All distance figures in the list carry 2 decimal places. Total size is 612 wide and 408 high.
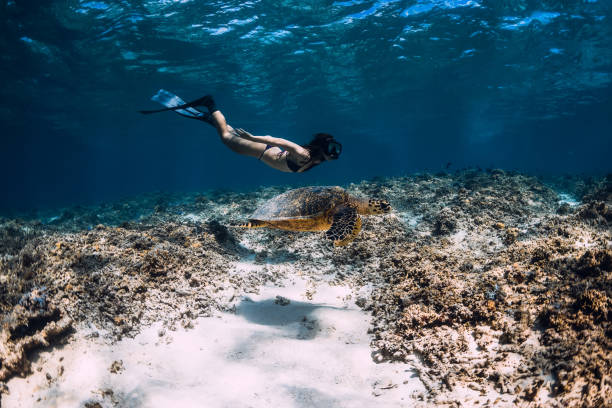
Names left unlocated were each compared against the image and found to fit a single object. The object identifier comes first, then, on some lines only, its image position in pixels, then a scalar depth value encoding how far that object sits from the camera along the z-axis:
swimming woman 5.01
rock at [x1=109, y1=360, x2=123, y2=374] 2.79
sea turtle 4.59
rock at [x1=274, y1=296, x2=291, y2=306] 4.13
